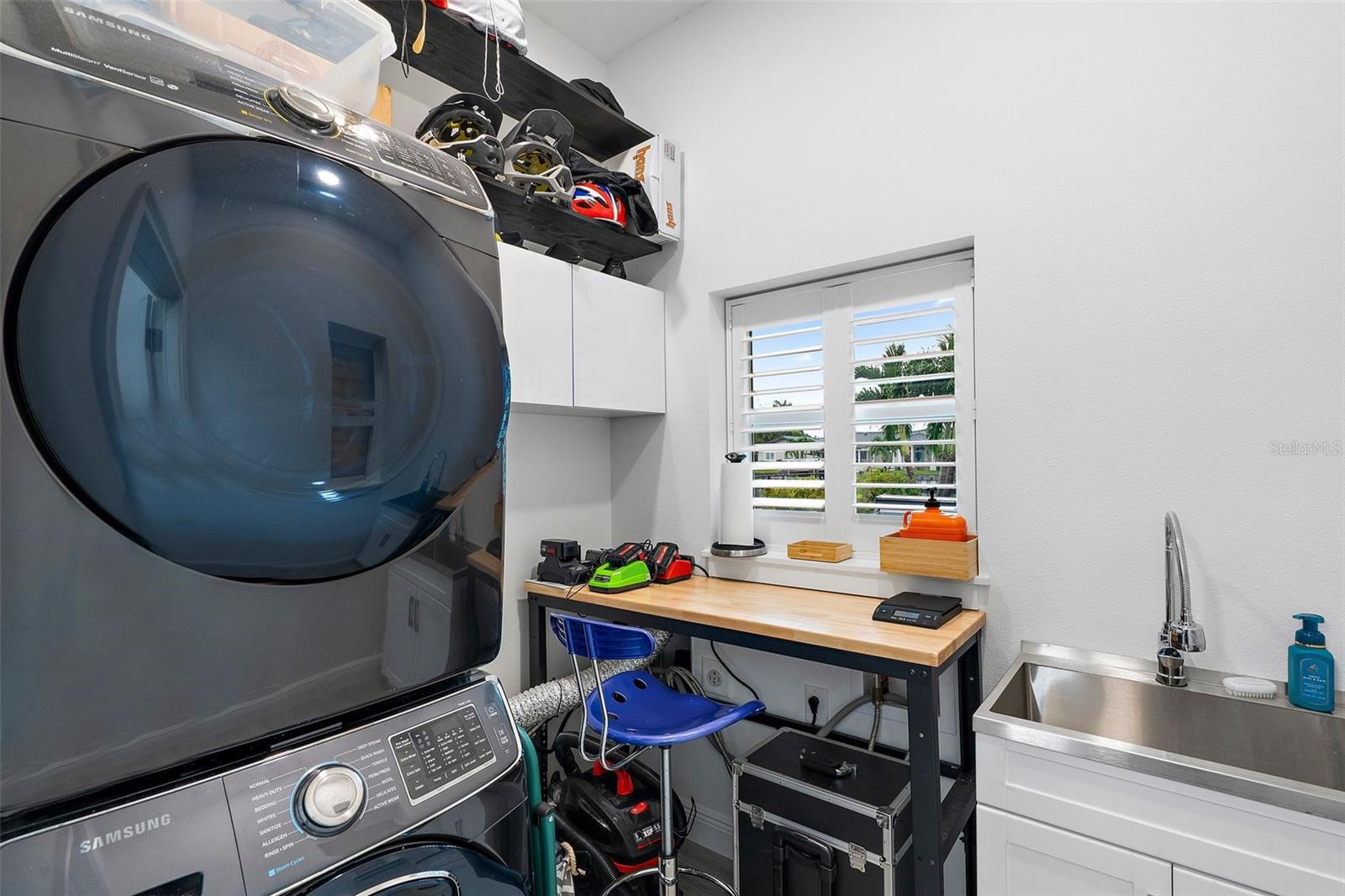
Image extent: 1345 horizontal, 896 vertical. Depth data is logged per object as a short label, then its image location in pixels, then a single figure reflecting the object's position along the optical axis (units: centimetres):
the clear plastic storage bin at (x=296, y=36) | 80
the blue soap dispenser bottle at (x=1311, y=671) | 129
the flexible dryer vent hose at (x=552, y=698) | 197
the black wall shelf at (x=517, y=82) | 178
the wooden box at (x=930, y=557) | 176
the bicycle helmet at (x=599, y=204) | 212
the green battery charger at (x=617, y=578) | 204
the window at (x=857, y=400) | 200
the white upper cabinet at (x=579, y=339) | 196
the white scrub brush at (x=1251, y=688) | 136
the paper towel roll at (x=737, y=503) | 227
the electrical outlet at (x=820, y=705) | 213
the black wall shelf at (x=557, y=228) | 193
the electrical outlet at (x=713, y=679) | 240
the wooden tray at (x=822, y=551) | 211
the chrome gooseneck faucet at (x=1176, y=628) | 141
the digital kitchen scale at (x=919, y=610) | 163
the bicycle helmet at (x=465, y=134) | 175
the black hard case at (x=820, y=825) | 156
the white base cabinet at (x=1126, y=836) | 103
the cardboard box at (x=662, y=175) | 240
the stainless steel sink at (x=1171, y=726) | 108
